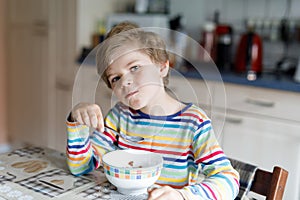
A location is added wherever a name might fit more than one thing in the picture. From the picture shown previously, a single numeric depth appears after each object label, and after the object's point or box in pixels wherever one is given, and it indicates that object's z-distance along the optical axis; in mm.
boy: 849
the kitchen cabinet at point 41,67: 2709
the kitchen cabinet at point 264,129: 1906
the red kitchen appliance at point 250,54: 2232
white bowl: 870
